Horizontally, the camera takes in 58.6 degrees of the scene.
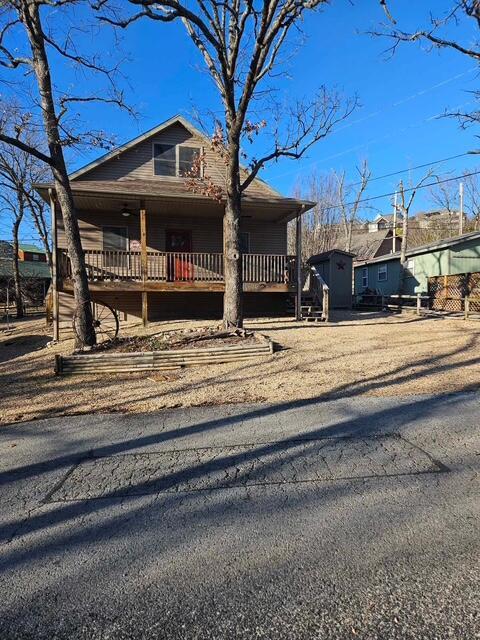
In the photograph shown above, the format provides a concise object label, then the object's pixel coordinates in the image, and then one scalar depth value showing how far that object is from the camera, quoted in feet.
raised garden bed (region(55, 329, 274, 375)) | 24.97
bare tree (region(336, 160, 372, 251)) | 125.18
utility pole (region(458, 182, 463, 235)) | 100.02
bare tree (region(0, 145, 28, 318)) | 81.36
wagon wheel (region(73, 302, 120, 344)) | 39.40
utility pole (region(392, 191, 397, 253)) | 101.55
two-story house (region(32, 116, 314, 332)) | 45.65
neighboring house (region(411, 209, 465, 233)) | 148.48
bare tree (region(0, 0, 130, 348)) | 30.12
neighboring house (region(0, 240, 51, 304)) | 117.97
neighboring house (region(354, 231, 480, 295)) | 71.46
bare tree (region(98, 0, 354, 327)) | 32.94
